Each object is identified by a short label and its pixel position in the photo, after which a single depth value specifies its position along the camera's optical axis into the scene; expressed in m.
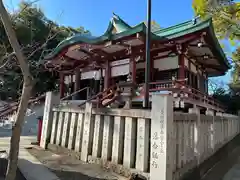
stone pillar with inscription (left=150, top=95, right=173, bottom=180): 2.97
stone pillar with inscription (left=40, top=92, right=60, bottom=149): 5.57
